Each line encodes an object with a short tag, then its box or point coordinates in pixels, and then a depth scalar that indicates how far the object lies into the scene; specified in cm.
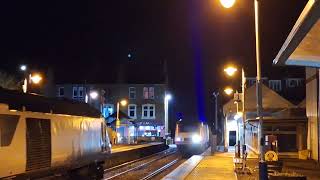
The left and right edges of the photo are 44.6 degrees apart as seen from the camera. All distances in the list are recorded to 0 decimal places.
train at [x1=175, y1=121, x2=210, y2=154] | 4044
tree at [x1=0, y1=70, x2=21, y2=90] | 3166
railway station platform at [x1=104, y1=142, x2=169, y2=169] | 2600
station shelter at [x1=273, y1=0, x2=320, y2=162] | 630
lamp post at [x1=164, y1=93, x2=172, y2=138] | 5450
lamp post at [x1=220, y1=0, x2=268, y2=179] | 1168
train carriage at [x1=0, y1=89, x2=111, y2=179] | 982
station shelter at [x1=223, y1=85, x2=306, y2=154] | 2922
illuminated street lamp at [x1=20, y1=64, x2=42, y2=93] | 2309
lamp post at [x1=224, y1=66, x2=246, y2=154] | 2134
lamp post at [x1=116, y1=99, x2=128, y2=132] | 6009
